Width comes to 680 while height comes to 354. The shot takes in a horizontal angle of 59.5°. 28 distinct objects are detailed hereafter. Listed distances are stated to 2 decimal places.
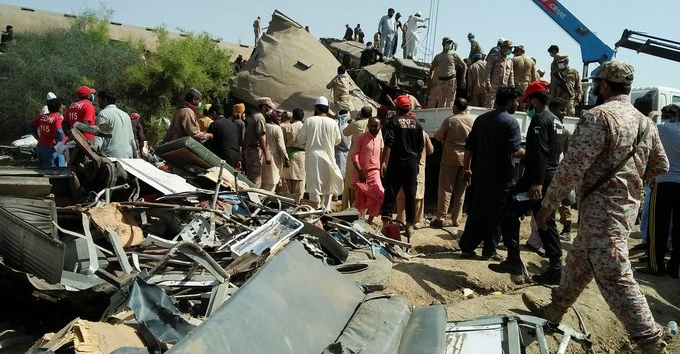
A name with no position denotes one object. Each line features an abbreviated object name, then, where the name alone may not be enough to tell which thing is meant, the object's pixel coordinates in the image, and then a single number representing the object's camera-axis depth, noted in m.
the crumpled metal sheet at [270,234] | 4.25
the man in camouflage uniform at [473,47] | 15.61
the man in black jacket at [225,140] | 8.40
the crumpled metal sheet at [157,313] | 2.27
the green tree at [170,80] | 15.81
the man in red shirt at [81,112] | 7.55
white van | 11.41
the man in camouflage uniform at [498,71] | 11.38
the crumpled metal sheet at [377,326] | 2.16
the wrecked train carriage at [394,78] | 14.30
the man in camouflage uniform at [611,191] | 3.75
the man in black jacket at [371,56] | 15.83
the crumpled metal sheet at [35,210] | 3.94
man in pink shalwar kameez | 7.36
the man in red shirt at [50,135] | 8.83
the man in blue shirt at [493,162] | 5.72
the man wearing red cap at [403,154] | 7.19
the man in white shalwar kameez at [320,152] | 7.88
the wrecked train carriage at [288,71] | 14.23
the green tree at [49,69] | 15.58
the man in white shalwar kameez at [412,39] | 17.02
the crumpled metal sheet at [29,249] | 3.15
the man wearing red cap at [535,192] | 5.29
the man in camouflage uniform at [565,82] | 11.33
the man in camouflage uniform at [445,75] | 11.37
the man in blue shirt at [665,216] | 6.21
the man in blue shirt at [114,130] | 6.54
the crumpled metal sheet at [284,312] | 1.88
